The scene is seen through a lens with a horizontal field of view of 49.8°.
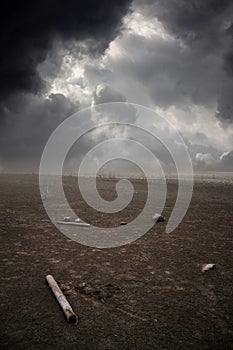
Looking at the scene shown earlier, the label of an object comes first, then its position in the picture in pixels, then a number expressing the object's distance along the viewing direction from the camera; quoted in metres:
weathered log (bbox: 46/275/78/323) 4.46
